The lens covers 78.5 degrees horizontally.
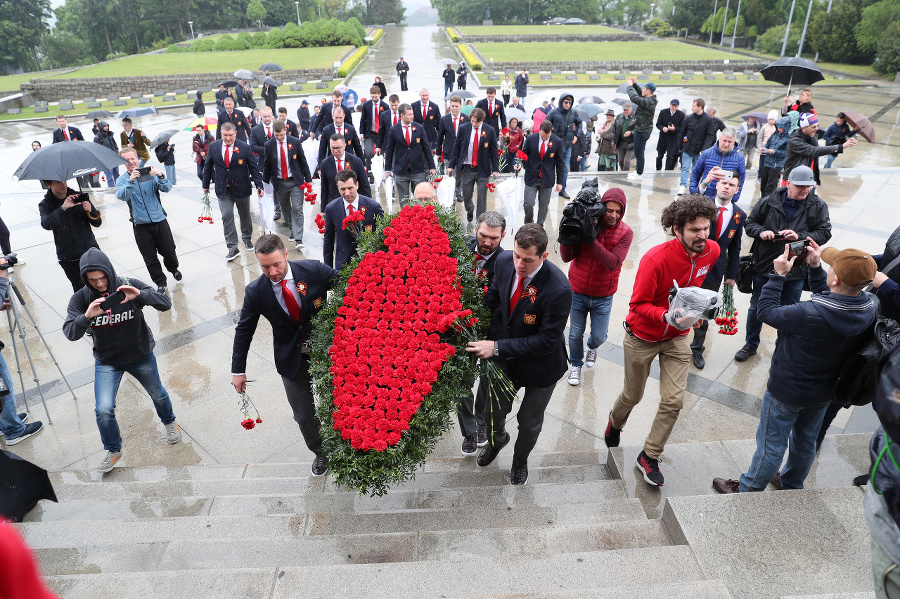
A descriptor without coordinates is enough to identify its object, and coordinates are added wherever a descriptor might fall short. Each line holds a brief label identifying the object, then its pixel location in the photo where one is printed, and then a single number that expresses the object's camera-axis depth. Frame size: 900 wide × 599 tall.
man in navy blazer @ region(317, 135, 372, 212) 7.79
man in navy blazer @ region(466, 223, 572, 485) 3.74
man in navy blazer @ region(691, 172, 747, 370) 5.46
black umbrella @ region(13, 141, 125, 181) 6.20
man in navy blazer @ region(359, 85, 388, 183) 11.95
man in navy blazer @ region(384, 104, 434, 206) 9.33
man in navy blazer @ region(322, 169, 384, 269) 5.93
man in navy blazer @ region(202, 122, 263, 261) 8.48
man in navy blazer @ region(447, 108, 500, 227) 9.12
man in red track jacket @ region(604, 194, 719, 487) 3.95
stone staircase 2.76
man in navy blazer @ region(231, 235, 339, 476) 4.16
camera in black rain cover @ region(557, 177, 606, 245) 4.74
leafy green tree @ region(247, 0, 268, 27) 70.19
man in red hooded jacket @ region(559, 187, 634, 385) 5.00
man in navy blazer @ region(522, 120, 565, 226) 8.80
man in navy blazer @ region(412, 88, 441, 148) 11.77
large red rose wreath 3.39
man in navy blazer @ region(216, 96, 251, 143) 12.91
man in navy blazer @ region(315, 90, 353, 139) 11.77
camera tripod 5.08
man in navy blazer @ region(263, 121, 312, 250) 8.83
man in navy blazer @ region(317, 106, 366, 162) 9.62
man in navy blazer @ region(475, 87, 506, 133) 12.16
